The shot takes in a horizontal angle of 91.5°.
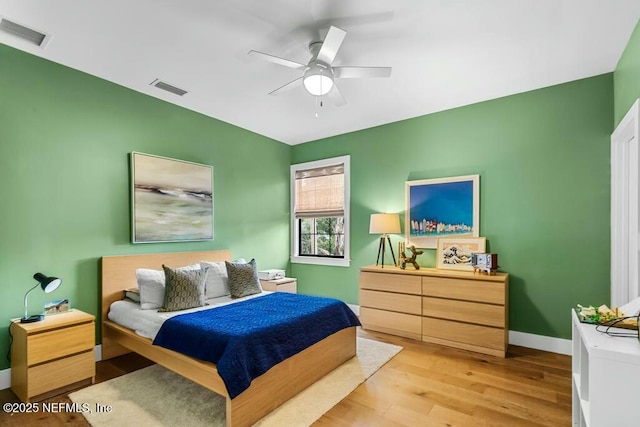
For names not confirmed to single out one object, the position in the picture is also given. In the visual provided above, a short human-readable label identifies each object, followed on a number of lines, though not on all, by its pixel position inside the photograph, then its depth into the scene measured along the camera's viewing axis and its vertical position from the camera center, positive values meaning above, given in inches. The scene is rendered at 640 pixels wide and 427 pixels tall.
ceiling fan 90.7 +44.8
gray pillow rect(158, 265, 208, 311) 111.2 -28.7
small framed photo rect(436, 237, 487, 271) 142.3 -17.7
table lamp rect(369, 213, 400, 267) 157.3 -5.8
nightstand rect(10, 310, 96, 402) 90.2 -43.7
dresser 124.1 -41.0
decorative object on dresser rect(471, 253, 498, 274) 130.9 -21.0
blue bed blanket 79.7 -35.8
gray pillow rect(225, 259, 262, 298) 133.4 -29.4
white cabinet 49.6 -27.4
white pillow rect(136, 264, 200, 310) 114.6 -29.0
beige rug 83.2 -56.0
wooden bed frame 82.0 -47.0
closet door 101.7 +0.2
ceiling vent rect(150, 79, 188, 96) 126.0 +52.3
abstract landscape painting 131.3 +5.5
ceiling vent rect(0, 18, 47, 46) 91.4 +54.7
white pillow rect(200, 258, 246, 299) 132.4 -29.9
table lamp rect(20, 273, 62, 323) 96.0 -22.7
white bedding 102.7 -36.4
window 187.8 +0.2
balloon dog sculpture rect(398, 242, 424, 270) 151.6 -22.0
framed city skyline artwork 145.2 +1.9
